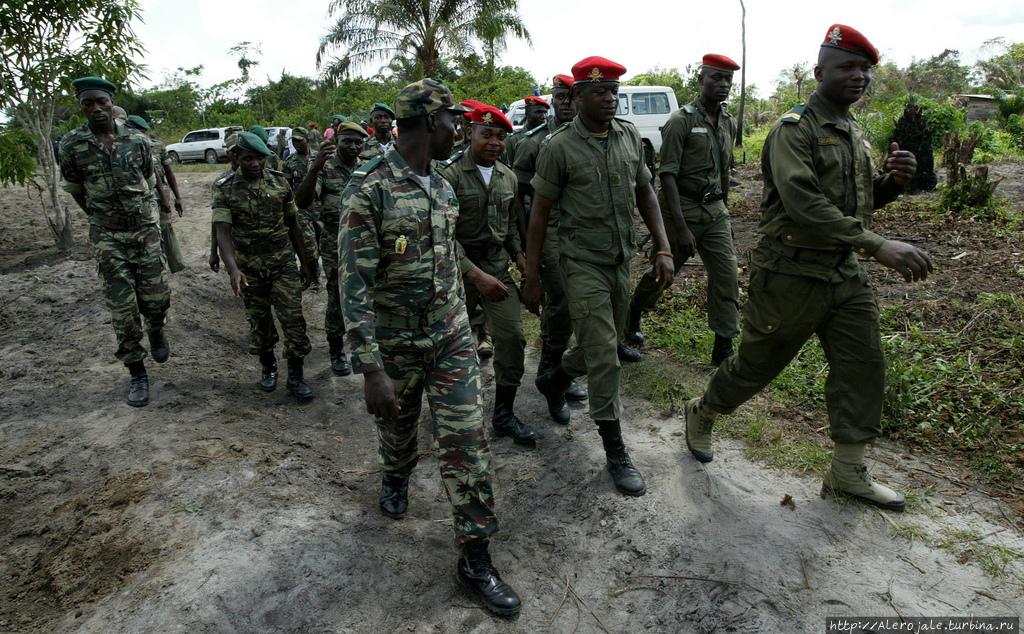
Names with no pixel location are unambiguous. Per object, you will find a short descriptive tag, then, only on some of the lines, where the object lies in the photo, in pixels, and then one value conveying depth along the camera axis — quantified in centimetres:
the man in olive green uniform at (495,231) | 417
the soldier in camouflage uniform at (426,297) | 274
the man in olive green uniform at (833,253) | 296
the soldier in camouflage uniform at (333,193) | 591
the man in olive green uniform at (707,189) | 477
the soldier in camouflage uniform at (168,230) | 633
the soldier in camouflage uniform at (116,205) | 493
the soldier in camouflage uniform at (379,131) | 647
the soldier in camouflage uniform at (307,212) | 777
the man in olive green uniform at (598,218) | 349
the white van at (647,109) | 1518
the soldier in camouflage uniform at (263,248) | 487
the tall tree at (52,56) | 821
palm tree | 1703
